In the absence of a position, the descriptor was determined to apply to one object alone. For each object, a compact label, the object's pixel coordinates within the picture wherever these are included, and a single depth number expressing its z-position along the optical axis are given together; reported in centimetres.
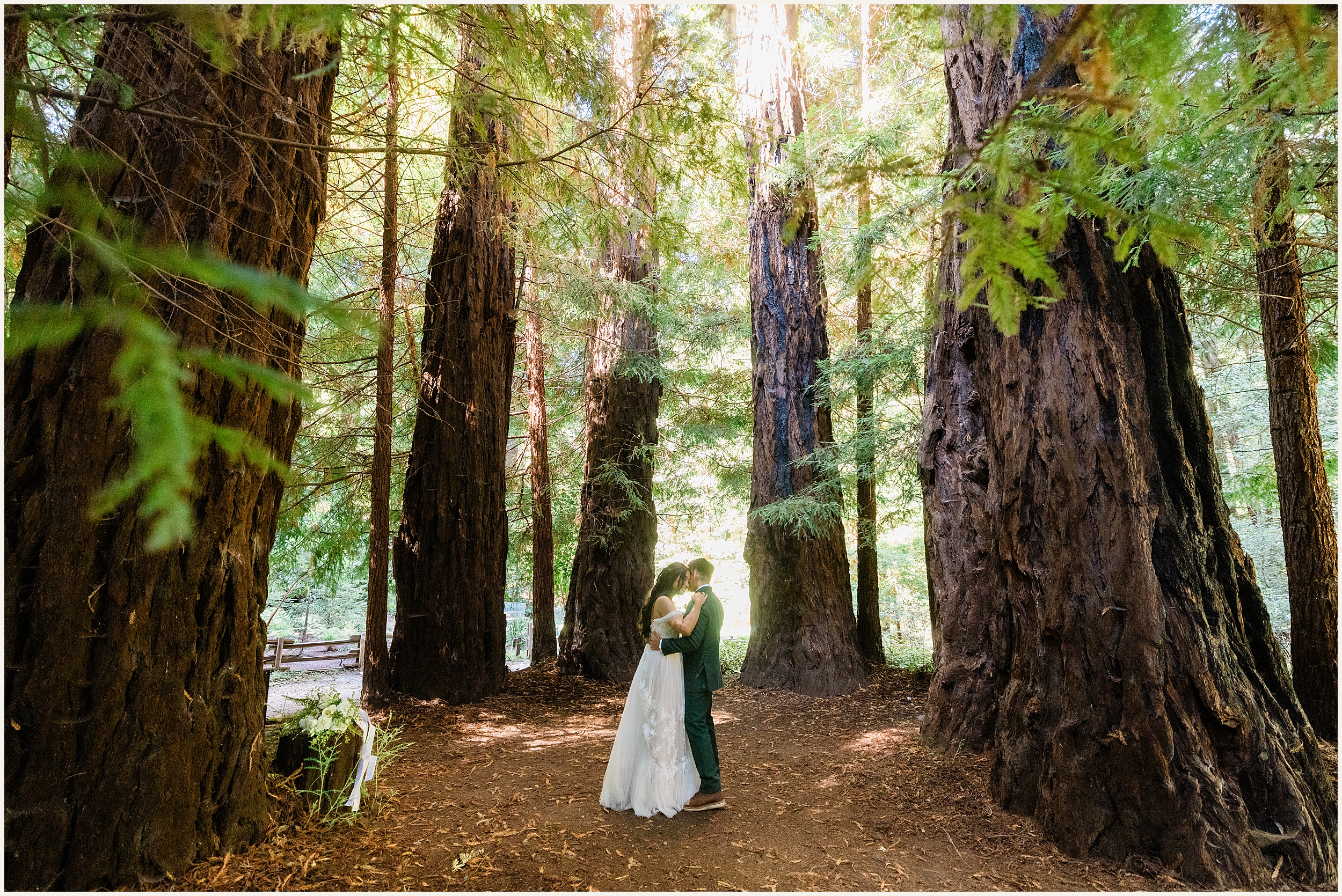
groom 470
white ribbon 407
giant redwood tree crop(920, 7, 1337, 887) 361
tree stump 396
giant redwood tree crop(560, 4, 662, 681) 929
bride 462
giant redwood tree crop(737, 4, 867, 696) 864
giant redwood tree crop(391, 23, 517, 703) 728
